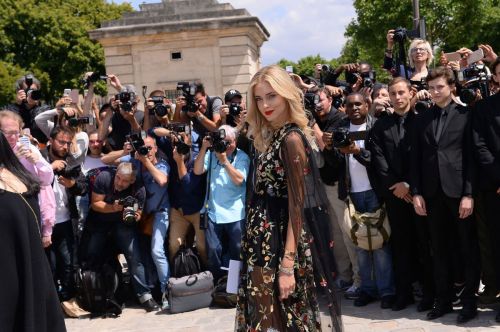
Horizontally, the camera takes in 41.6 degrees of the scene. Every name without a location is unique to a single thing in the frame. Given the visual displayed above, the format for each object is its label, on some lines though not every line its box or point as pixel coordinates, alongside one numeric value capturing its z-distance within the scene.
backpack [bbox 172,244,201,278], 7.43
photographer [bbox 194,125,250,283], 7.36
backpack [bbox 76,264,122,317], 7.33
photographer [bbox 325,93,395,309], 6.77
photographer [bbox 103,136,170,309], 7.47
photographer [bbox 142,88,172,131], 8.16
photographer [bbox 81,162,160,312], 7.43
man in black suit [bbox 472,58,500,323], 5.86
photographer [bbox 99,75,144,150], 8.52
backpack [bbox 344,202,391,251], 6.75
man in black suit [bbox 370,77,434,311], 6.54
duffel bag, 7.21
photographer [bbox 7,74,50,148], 9.46
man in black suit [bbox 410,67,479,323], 5.99
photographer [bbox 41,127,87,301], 7.51
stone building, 20.22
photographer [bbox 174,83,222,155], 8.23
